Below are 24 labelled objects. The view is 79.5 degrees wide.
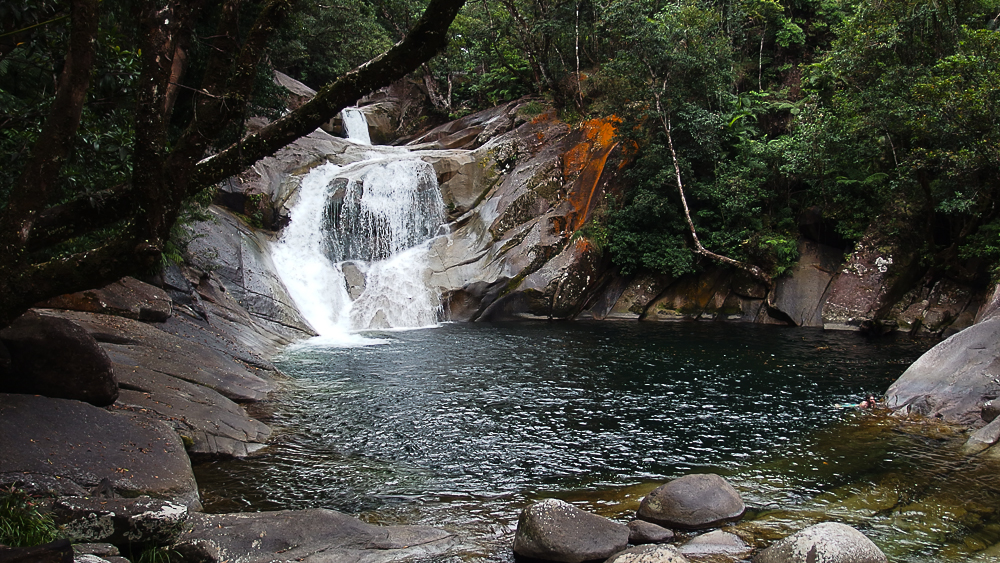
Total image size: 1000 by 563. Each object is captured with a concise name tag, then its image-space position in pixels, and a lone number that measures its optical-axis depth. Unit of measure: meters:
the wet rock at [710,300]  24.66
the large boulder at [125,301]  11.58
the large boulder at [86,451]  5.89
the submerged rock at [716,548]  6.03
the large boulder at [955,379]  10.41
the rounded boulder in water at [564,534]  5.91
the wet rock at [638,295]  26.20
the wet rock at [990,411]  9.67
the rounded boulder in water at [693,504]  6.75
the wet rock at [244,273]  19.14
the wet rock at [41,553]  3.57
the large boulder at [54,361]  7.26
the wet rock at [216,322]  14.07
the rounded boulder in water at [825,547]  5.42
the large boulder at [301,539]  5.45
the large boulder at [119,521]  4.91
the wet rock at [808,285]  22.67
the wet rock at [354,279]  24.52
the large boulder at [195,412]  8.54
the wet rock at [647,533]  6.38
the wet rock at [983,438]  8.84
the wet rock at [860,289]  20.72
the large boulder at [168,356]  10.43
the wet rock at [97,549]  4.59
